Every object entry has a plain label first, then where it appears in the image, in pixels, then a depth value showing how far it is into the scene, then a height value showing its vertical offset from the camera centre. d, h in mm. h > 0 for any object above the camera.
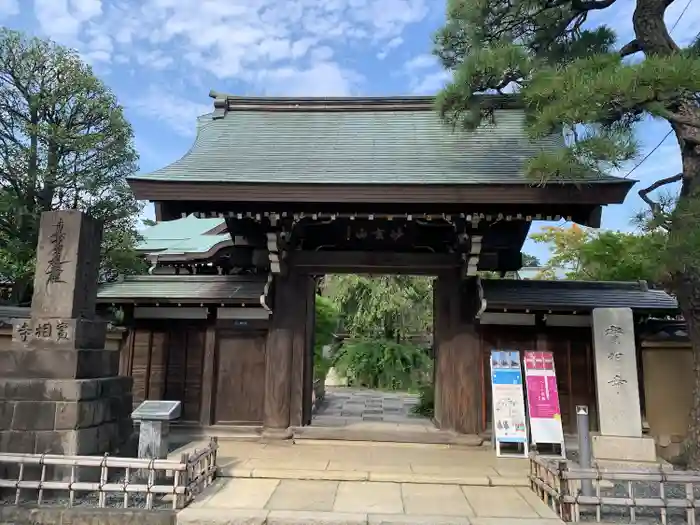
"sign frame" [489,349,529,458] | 7098 -634
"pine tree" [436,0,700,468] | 5020 +2901
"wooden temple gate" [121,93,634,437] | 6652 +1975
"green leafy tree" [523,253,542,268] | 52191 +10314
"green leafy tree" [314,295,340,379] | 15734 +798
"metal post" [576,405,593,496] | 5005 -891
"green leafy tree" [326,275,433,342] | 17984 +1776
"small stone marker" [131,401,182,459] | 5643 -975
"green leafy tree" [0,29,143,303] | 9656 +4102
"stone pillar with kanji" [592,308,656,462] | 6605 -524
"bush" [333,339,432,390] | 17375 -502
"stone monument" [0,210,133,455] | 5234 -209
